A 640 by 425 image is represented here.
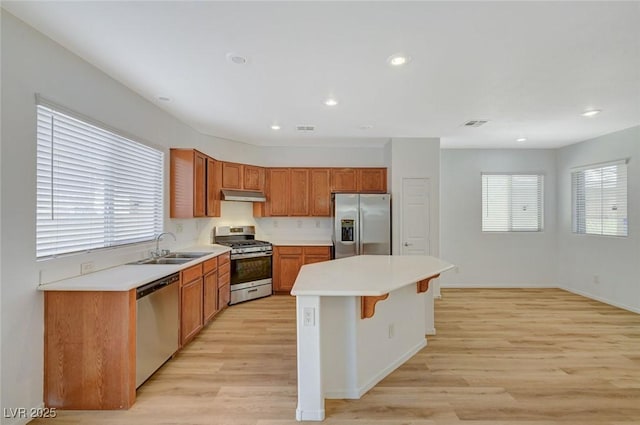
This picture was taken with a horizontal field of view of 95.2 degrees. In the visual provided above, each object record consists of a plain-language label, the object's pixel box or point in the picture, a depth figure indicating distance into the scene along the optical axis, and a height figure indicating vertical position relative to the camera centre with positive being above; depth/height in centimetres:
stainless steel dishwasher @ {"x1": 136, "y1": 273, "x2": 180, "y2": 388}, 231 -96
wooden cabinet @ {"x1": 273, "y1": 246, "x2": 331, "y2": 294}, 512 -79
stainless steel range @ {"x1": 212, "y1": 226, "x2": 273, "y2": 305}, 457 -82
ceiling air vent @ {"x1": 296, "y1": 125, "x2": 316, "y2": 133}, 432 +129
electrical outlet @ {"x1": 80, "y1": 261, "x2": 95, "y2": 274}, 244 -46
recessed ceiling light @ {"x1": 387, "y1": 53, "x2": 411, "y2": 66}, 232 +125
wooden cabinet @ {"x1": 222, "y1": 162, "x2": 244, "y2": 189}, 482 +65
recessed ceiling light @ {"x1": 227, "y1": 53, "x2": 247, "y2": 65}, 233 +126
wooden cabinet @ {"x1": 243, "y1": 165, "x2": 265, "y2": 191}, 520 +65
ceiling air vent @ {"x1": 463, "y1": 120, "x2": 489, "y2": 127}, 404 +127
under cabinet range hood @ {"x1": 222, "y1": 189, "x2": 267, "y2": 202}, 473 +30
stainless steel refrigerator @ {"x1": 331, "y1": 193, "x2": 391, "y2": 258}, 495 -19
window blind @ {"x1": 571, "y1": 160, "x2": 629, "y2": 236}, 453 +23
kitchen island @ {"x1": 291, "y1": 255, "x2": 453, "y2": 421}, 204 -91
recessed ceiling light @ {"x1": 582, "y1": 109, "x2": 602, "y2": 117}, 358 +125
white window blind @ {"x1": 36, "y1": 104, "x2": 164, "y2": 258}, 216 +24
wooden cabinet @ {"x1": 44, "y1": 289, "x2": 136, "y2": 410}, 212 -99
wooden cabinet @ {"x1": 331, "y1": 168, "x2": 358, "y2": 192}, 548 +60
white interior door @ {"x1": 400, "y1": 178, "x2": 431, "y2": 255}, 498 -7
